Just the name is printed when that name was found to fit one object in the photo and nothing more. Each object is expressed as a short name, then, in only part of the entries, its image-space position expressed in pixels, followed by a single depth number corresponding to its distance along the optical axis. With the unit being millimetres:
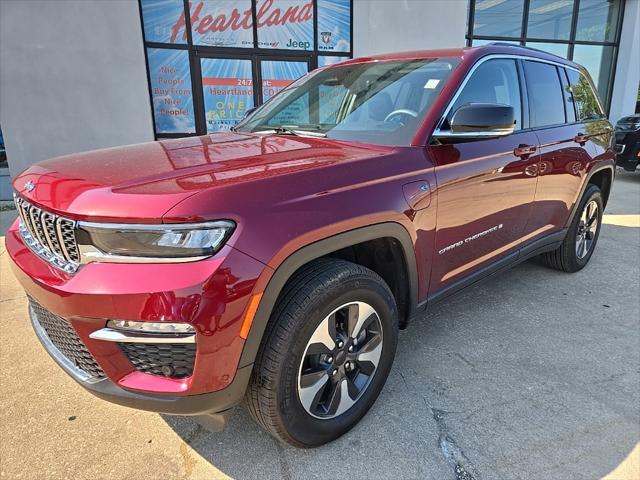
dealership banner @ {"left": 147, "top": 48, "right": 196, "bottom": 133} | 8234
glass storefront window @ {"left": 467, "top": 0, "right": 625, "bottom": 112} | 10844
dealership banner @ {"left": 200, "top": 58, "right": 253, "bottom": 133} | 8656
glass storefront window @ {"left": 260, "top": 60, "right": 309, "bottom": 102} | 8984
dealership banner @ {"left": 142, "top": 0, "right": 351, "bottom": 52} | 8117
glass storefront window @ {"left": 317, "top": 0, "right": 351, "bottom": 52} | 9078
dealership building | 7336
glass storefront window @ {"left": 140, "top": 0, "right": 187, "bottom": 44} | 7973
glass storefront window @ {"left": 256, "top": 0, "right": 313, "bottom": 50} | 8695
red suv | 1630
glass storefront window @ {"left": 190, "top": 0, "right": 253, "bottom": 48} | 8312
